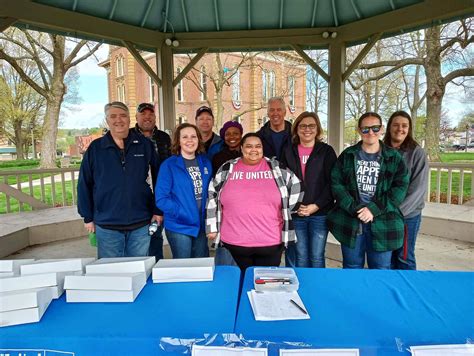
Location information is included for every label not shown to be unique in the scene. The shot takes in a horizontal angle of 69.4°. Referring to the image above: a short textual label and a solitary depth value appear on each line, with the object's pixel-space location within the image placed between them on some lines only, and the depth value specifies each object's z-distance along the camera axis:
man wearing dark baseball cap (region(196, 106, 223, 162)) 3.03
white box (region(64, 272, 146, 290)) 1.43
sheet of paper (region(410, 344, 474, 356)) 1.14
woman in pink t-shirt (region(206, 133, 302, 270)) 2.21
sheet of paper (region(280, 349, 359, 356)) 1.14
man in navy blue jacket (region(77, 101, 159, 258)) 2.36
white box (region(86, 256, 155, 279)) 1.58
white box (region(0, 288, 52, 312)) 1.27
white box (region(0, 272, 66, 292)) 1.42
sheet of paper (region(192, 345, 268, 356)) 1.17
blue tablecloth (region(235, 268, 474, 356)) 1.18
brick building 15.60
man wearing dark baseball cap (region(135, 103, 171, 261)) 3.08
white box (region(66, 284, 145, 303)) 1.43
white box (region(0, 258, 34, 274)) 1.63
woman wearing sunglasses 2.30
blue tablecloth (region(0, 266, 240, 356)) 1.19
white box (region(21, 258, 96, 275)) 1.60
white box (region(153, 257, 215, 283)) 1.62
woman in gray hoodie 2.51
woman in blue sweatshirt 2.40
